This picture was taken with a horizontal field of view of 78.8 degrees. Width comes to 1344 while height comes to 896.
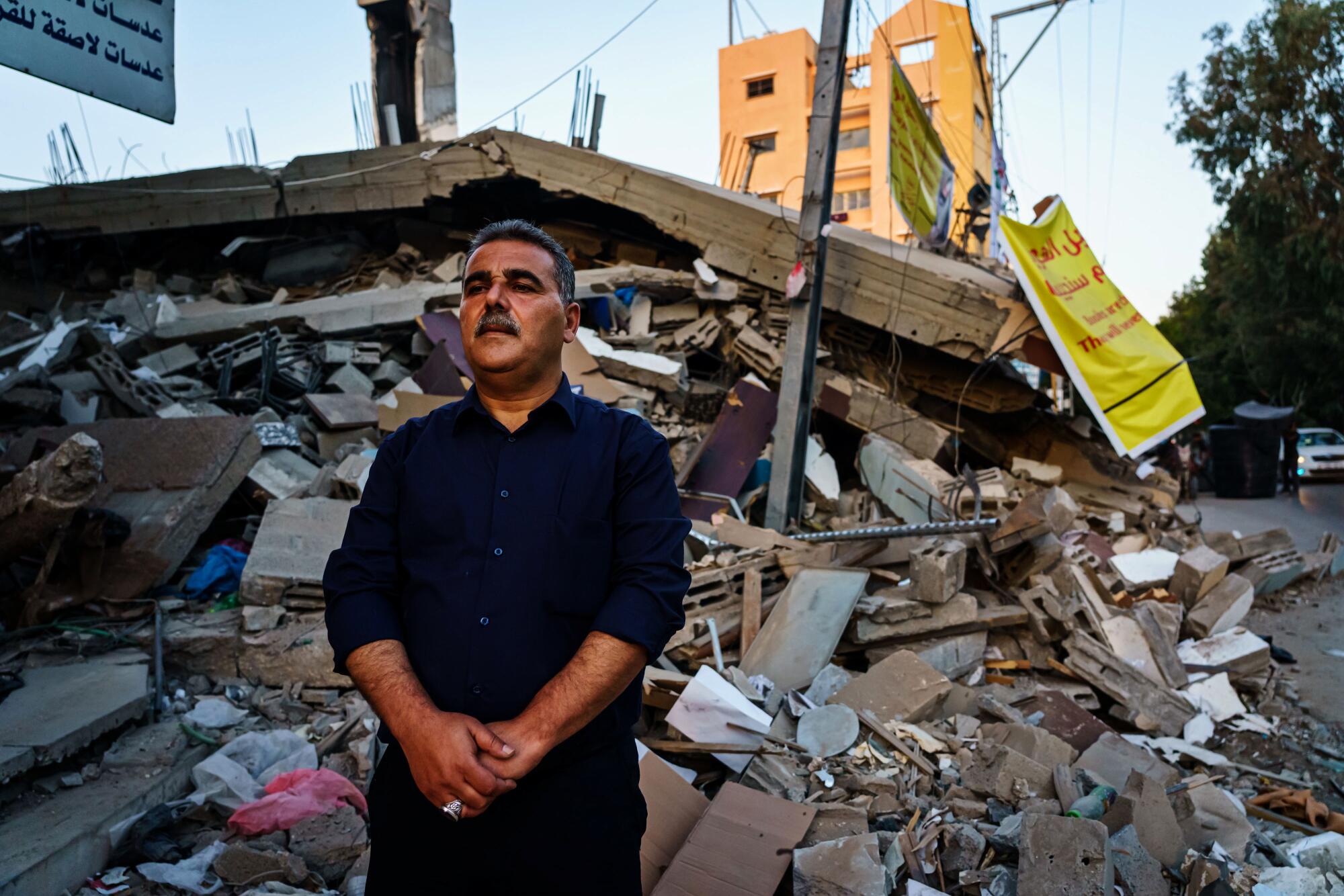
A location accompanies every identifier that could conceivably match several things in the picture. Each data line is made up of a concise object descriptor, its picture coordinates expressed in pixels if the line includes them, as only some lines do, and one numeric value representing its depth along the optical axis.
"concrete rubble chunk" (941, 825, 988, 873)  2.96
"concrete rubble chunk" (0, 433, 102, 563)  4.16
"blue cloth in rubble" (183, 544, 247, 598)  5.29
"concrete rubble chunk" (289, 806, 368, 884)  3.00
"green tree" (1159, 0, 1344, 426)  16.38
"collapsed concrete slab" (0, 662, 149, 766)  3.36
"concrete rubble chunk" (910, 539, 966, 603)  5.09
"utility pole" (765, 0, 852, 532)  6.91
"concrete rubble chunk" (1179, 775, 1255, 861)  3.38
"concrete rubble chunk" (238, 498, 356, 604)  4.99
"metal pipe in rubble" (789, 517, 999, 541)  5.68
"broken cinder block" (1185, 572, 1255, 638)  6.33
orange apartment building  27.84
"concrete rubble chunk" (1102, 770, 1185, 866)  3.13
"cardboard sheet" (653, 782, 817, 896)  2.59
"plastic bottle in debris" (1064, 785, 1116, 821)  3.29
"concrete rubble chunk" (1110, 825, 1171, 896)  2.77
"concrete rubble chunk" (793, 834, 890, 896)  2.57
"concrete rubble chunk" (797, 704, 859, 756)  3.78
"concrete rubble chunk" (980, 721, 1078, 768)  3.78
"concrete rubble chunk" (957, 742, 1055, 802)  3.43
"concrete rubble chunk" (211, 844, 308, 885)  2.87
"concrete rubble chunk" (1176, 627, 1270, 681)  5.71
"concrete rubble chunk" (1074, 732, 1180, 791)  3.83
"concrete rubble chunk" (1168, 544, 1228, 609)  6.72
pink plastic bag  3.17
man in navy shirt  1.59
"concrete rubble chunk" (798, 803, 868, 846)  2.93
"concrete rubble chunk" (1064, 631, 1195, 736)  4.91
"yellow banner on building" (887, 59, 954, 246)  7.64
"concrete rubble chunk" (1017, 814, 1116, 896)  2.57
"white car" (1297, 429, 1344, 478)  17.59
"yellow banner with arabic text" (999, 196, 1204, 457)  7.81
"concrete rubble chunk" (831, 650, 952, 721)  4.13
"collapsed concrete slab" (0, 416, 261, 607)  5.08
